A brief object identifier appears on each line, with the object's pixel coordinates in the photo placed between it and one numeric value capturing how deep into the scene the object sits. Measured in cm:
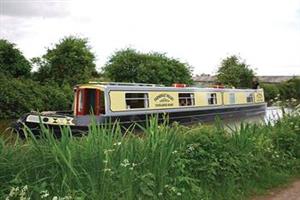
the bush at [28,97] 2103
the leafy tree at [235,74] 4127
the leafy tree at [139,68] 2802
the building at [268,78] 7193
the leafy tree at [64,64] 2577
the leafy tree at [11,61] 2300
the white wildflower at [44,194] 369
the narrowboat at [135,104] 1391
